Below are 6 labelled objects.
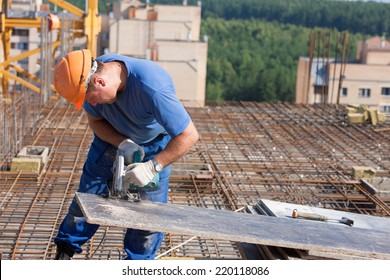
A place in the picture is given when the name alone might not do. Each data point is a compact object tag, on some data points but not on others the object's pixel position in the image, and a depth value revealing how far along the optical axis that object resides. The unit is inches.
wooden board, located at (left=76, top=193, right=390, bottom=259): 146.6
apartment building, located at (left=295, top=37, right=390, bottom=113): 1475.5
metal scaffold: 412.3
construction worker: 158.6
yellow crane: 569.0
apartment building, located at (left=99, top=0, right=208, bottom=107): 1450.5
